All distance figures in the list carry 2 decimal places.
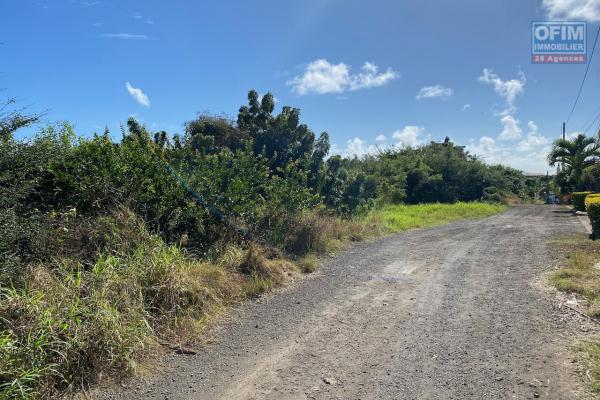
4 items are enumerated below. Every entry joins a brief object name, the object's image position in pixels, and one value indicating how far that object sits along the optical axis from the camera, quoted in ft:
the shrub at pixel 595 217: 37.19
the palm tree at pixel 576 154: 91.15
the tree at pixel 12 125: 18.28
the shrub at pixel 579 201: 72.95
